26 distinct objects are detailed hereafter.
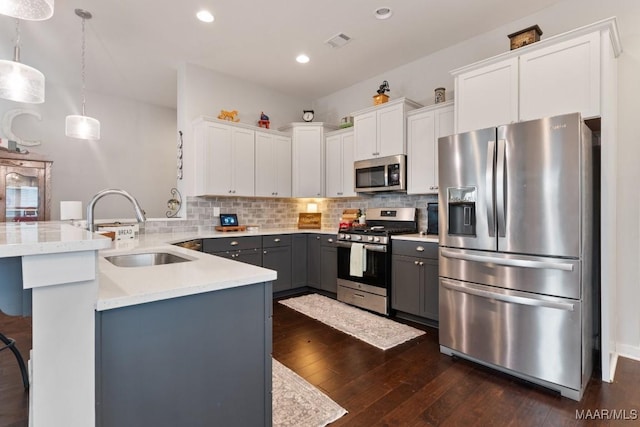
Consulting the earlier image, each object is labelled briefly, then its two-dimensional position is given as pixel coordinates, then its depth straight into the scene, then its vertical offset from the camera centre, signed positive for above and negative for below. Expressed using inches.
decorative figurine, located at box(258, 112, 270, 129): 187.0 +52.7
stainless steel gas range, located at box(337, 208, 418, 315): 139.8 -20.8
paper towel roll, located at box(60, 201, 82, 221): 132.0 +1.7
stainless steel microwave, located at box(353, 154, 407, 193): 150.3 +18.9
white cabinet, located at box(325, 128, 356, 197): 177.8 +27.6
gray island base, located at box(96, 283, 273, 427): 40.0 -20.2
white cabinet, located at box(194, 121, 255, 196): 160.7 +27.6
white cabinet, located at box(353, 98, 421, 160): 149.9 +40.5
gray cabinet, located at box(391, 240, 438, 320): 125.0 -26.0
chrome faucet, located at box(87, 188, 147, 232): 64.9 +1.3
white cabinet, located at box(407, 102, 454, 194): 136.6 +31.2
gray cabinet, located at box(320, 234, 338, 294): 165.0 -26.1
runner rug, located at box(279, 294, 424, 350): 116.4 -43.9
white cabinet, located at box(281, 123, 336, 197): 190.1 +31.7
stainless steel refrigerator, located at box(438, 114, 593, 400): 79.9 -9.7
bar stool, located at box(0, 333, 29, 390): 74.5 -35.3
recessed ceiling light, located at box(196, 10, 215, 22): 121.0 +74.5
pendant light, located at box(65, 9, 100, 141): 120.2 +32.9
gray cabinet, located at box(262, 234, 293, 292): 163.3 -22.2
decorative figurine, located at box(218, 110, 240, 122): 169.8 +51.4
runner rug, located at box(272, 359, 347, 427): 71.5 -45.0
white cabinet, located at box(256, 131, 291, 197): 179.5 +27.5
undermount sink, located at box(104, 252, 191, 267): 85.4 -12.0
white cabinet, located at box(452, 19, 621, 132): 87.4 +39.4
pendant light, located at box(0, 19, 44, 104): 84.1 +35.2
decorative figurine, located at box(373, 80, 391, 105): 160.7 +57.8
